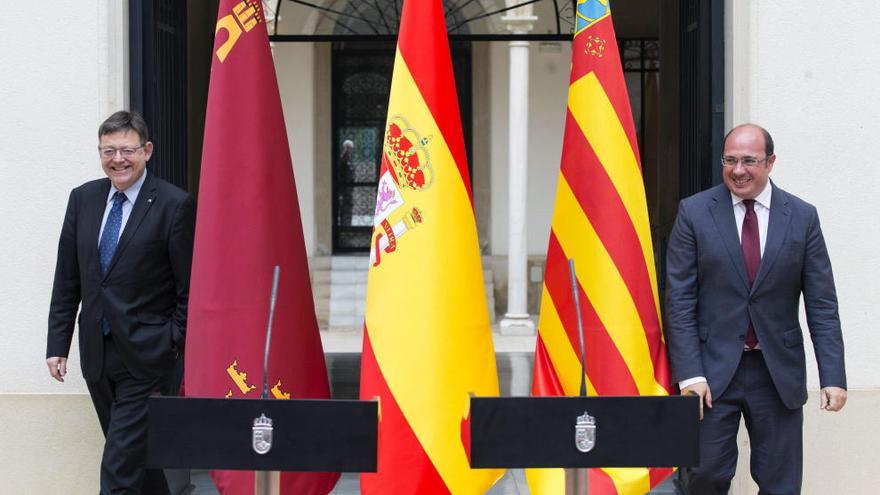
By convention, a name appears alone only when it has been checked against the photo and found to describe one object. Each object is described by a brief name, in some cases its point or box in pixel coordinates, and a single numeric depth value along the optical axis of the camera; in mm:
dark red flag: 4250
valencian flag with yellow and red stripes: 4516
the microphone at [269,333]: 3240
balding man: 4016
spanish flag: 4121
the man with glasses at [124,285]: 4273
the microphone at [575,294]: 3133
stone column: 13180
